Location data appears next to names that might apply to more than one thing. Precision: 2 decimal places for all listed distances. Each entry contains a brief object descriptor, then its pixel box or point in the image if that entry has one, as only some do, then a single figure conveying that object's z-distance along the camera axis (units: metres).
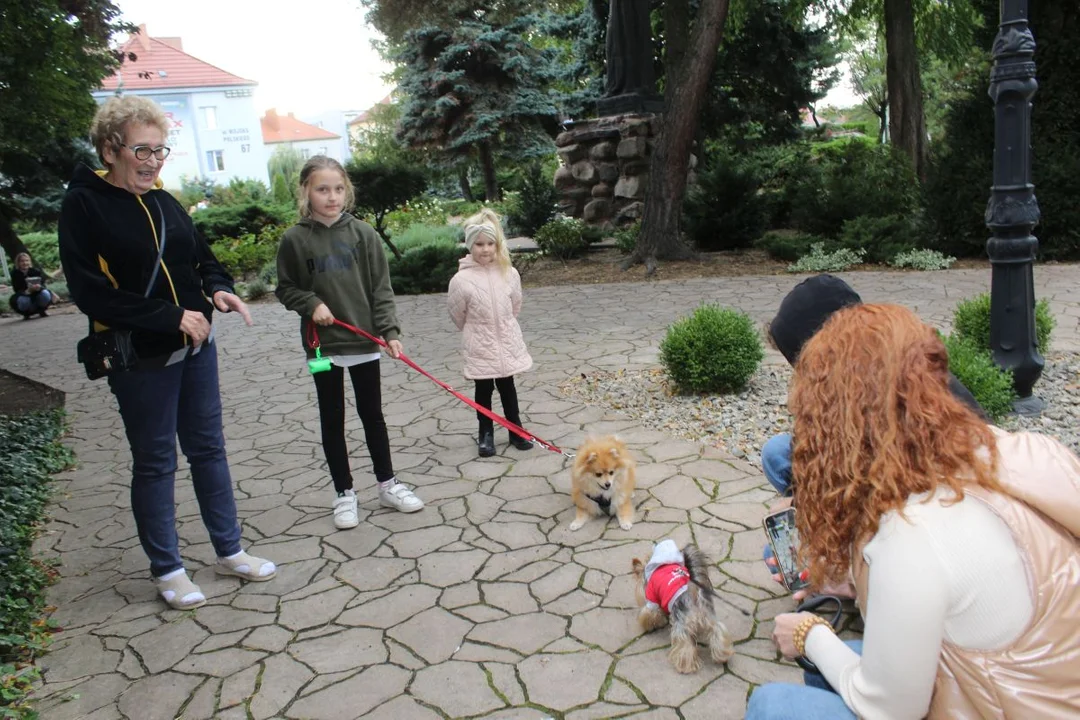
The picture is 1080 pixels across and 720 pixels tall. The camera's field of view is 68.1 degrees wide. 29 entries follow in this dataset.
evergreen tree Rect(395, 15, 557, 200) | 26.17
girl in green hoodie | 3.97
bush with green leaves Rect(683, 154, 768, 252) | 13.33
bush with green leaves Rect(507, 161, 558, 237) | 16.58
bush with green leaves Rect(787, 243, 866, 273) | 11.47
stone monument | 16.06
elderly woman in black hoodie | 3.12
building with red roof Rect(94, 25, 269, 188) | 49.72
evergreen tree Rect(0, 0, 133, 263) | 9.23
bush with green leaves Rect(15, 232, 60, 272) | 30.25
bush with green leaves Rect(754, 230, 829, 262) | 12.16
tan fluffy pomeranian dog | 3.90
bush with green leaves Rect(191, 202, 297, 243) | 24.31
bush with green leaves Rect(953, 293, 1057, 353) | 5.66
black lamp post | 4.73
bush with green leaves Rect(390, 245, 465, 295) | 13.45
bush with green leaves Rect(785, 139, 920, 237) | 12.45
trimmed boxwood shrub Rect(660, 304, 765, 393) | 5.84
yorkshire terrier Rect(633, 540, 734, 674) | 2.79
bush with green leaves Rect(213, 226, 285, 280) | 19.34
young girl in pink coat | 4.86
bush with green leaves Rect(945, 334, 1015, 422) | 4.65
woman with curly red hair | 1.42
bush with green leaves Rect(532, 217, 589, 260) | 14.07
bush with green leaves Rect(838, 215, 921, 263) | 11.37
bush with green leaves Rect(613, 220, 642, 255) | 14.01
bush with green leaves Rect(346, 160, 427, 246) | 14.35
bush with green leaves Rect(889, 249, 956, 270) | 10.83
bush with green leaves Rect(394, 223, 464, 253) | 16.45
